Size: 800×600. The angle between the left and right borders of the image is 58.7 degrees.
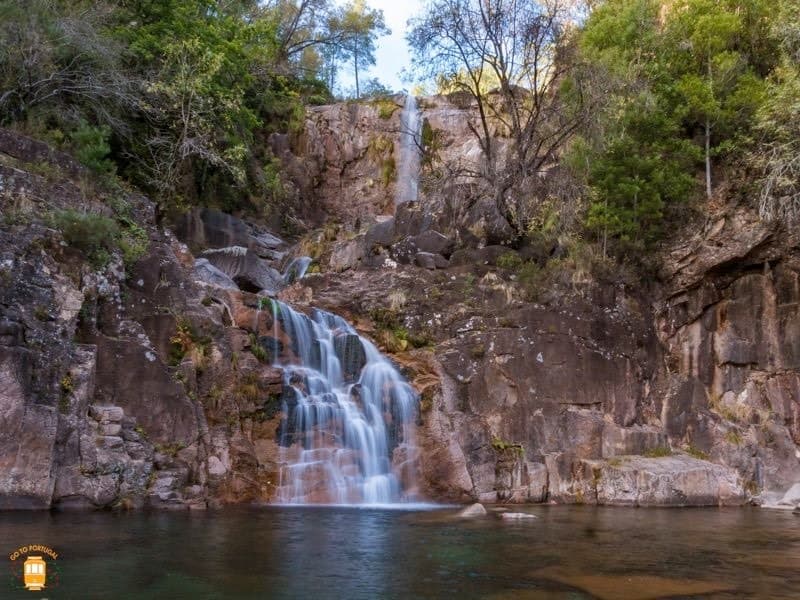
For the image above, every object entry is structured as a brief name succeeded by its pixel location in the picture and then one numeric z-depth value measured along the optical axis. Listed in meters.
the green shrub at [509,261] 21.50
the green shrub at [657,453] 17.89
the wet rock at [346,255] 23.14
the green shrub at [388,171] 31.95
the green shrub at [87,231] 14.14
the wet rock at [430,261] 21.85
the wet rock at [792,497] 16.97
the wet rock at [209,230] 23.69
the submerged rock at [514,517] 12.81
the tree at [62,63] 17.20
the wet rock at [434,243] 22.41
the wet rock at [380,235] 22.97
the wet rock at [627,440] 17.77
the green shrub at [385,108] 33.09
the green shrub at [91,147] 17.08
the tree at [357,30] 42.31
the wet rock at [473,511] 13.10
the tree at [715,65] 21.94
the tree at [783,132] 19.33
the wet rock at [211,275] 18.88
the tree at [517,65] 22.03
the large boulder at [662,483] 16.27
